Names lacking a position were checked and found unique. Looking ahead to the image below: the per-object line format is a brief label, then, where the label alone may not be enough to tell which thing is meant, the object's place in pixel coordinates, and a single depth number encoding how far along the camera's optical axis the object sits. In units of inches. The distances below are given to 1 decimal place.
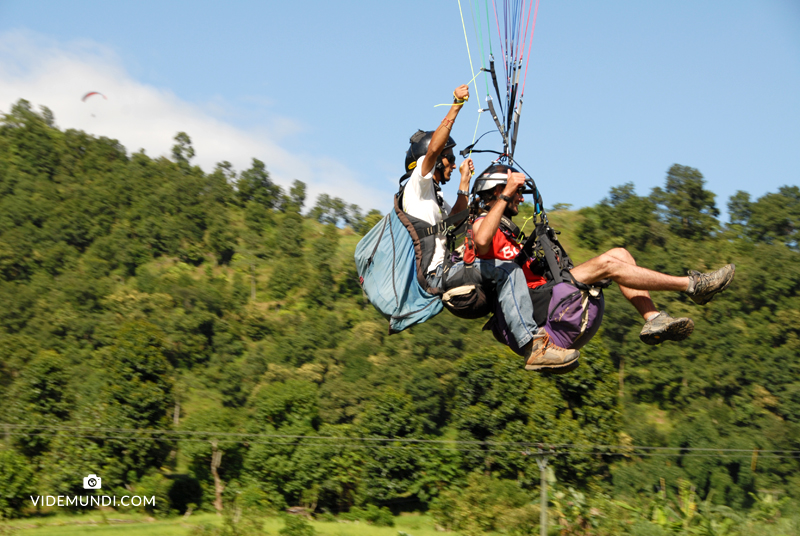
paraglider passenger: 211.5
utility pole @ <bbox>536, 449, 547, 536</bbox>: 1011.0
